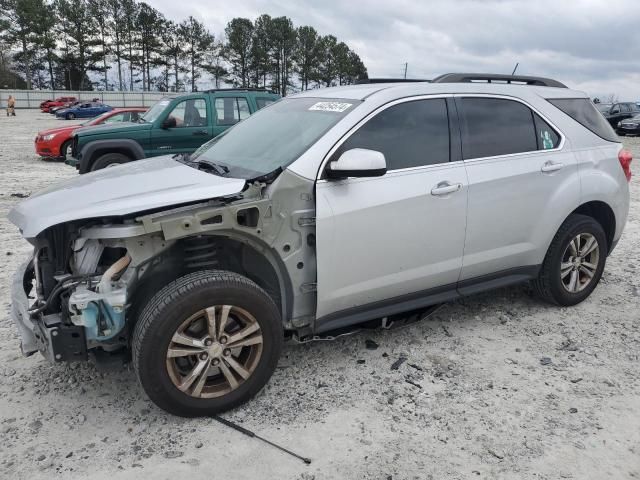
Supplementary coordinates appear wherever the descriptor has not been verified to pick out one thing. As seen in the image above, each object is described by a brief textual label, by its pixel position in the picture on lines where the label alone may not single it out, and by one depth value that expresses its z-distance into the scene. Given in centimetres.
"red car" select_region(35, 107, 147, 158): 1300
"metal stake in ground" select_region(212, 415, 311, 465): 268
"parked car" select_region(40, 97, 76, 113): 4475
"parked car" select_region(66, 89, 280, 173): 984
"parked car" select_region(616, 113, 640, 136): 2512
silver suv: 280
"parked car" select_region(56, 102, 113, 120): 3650
